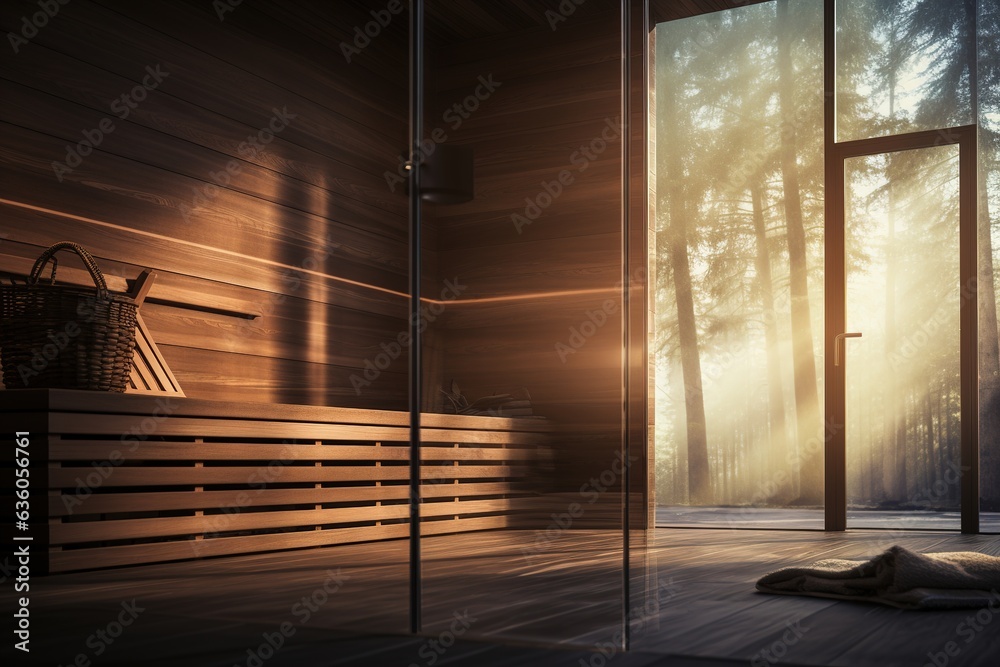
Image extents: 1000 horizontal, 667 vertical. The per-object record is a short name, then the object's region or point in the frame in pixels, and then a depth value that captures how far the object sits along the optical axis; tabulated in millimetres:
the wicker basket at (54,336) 2551
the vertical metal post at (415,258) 1590
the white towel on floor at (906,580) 1814
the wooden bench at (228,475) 1681
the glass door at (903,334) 4035
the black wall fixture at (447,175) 1612
